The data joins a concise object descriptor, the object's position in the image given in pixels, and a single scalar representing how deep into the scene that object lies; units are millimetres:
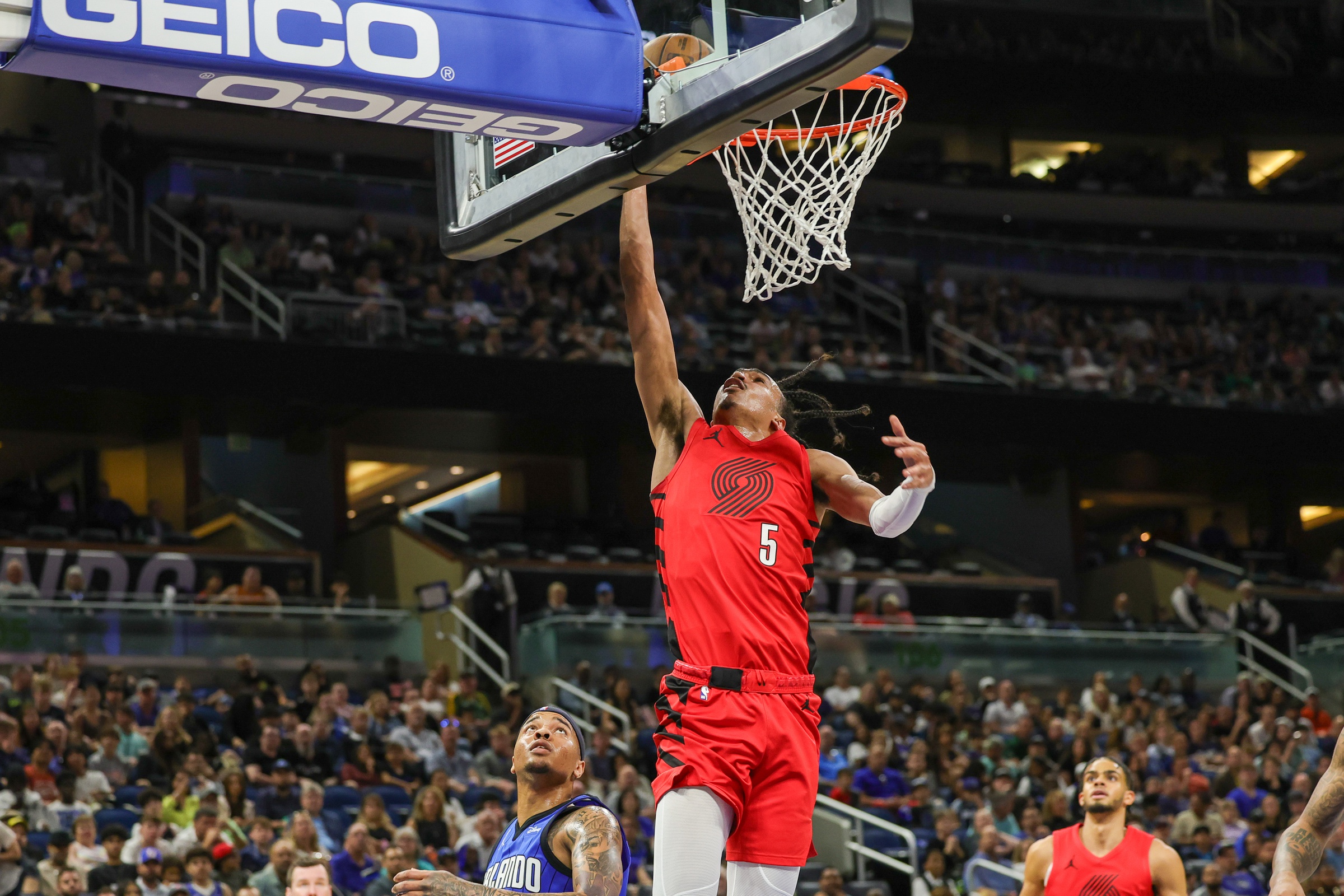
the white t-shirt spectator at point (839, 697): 16344
